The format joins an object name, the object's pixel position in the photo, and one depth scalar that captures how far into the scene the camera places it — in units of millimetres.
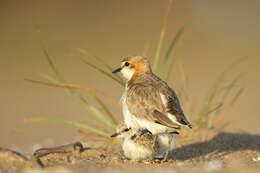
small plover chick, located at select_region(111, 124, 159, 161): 8555
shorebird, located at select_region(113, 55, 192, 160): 7605
